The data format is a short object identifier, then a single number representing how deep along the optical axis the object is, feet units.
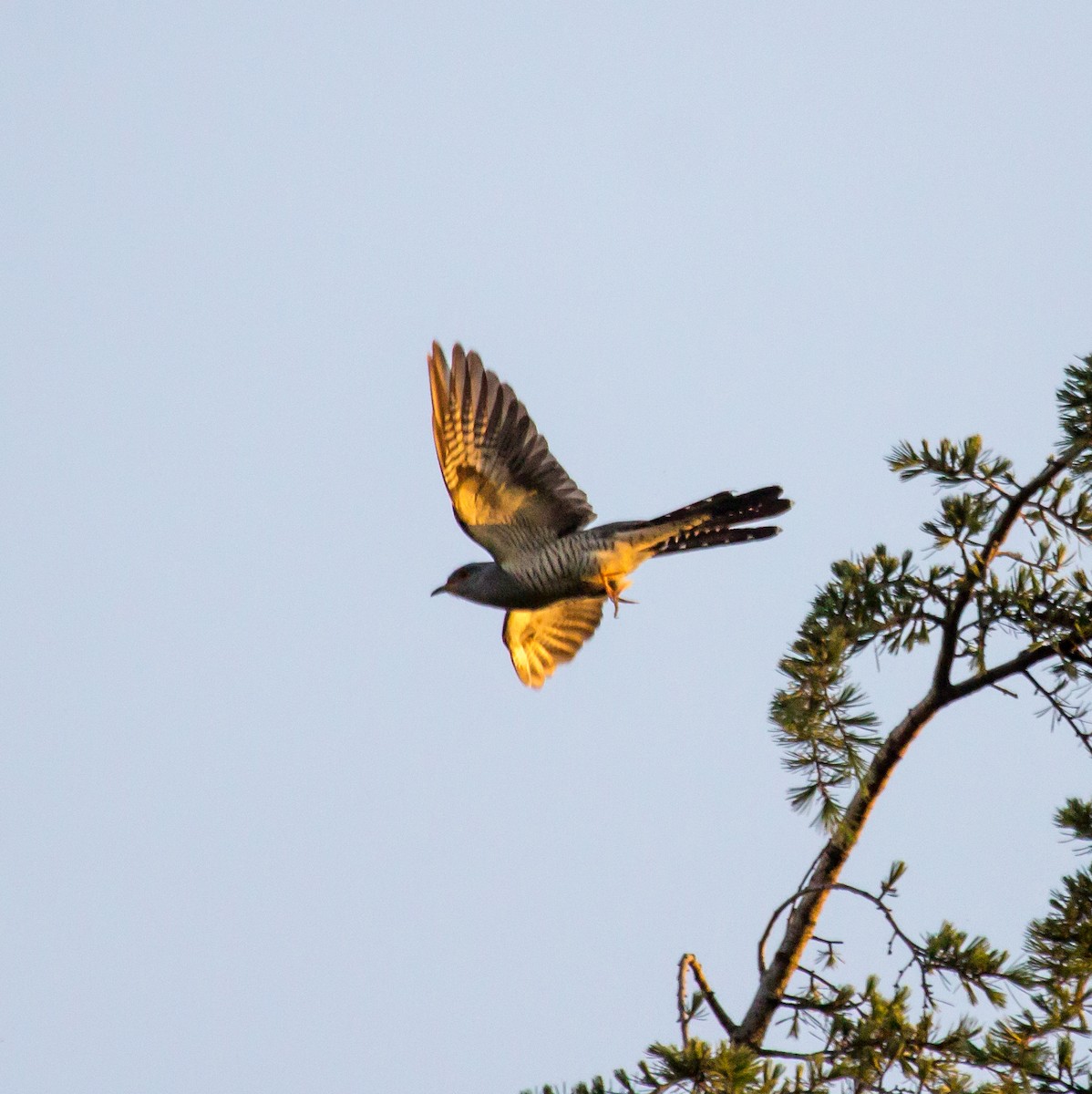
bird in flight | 38.88
